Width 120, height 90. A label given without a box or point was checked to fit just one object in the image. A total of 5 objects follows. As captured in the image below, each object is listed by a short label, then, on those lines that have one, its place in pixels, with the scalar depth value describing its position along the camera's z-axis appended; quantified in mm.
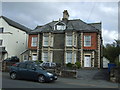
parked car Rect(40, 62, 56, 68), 14192
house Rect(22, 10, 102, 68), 17881
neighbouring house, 22371
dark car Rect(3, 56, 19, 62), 19528
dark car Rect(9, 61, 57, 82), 8369
